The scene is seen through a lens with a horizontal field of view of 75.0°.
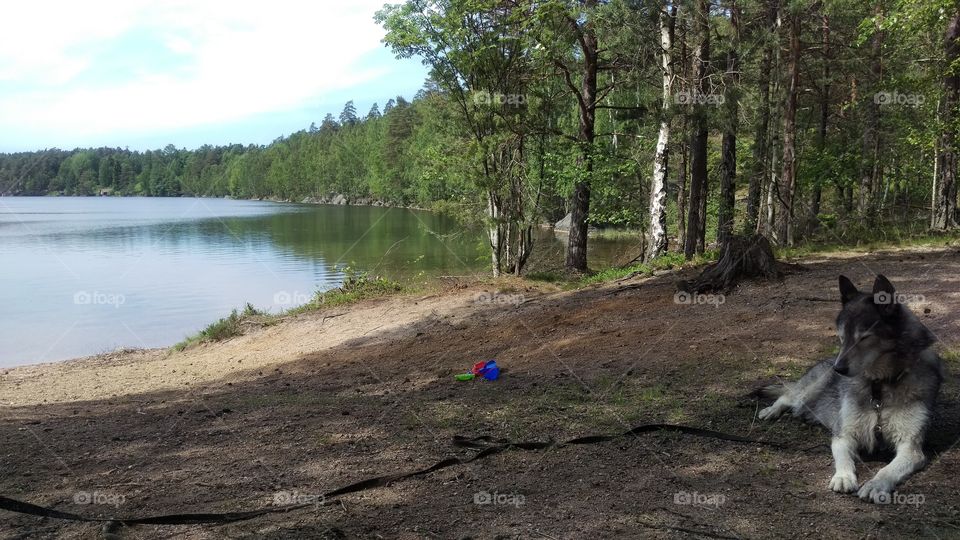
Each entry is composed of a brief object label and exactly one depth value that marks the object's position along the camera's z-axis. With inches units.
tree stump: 419.5
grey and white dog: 164.9
